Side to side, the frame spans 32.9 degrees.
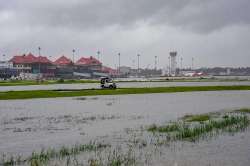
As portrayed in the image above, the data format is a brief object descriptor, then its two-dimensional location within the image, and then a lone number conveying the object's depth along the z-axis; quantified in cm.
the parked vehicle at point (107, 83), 8069
